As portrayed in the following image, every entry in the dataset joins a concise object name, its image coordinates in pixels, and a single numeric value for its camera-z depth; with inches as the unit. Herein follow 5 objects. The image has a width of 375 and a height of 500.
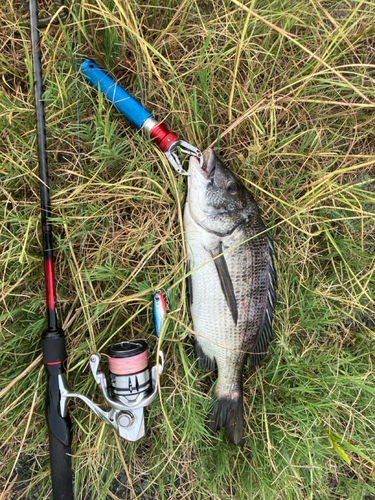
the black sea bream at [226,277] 19.0
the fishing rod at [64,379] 18.6
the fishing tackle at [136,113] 19.2
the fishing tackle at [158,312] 19.7
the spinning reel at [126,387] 18.5
